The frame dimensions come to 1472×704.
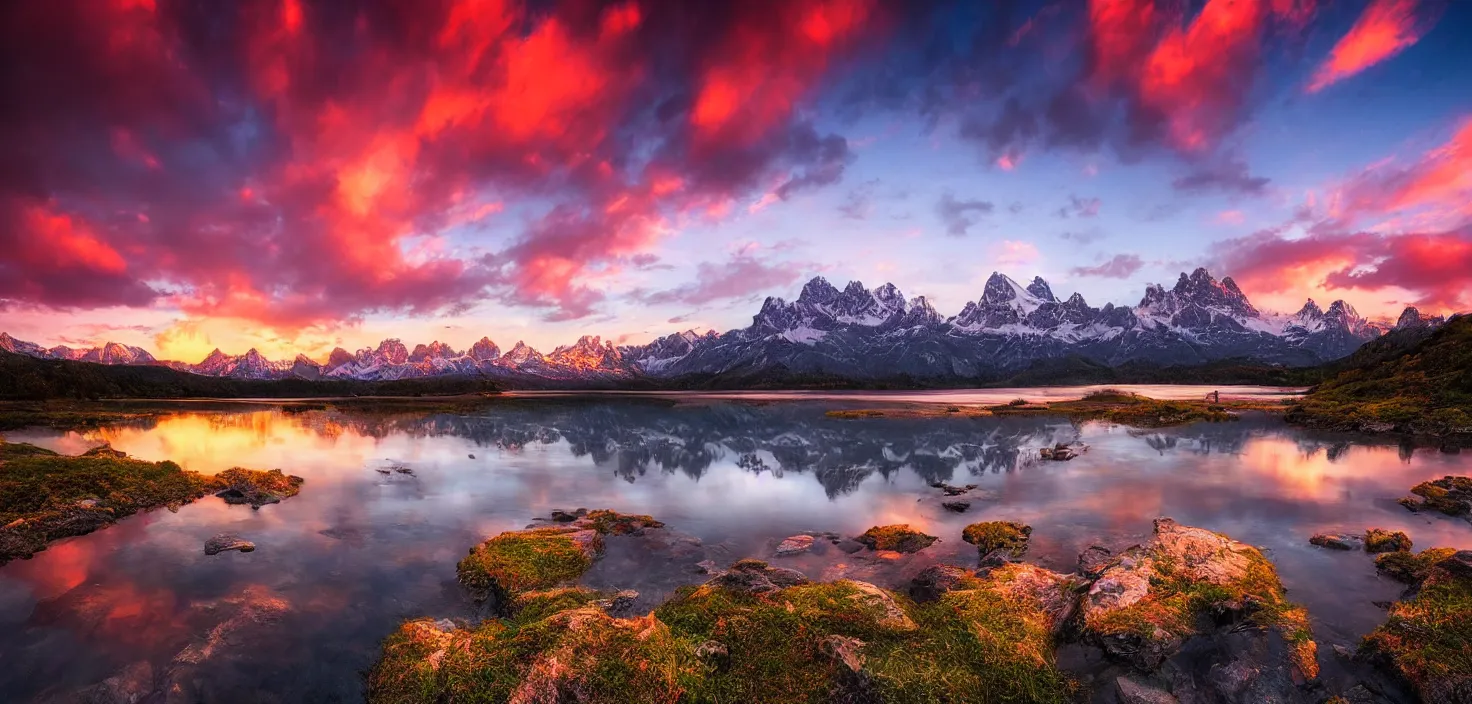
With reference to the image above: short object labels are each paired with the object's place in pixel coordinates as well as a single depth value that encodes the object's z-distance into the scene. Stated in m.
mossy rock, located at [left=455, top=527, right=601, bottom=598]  15.88
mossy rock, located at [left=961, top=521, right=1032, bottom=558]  19.14
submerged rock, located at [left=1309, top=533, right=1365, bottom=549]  18.30
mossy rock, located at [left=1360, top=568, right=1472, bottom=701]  9.58
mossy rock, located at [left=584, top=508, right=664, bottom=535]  22.06
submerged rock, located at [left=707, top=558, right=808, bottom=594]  14.20
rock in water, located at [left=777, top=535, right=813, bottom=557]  19.14
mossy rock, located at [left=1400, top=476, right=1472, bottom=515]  22.55
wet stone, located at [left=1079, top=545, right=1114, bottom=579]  14.51
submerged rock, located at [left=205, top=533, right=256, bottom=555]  19.09
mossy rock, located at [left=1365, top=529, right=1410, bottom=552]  17.89
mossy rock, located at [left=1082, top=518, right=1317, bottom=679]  10.78
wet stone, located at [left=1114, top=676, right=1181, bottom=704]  9.41
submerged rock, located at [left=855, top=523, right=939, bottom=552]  19.44
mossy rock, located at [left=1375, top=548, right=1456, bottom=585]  15.02
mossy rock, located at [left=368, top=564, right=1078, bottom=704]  9.18
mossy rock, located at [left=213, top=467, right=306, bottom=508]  26.80
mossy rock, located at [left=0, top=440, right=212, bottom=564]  19.66
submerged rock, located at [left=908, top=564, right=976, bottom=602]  14.55
